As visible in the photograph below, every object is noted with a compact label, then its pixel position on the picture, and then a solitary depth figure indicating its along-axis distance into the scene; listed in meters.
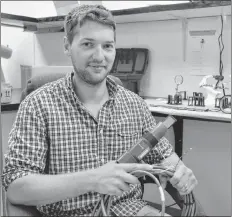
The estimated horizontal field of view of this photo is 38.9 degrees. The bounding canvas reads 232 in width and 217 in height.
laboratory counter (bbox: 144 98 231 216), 2.06
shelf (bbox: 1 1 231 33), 1.73
